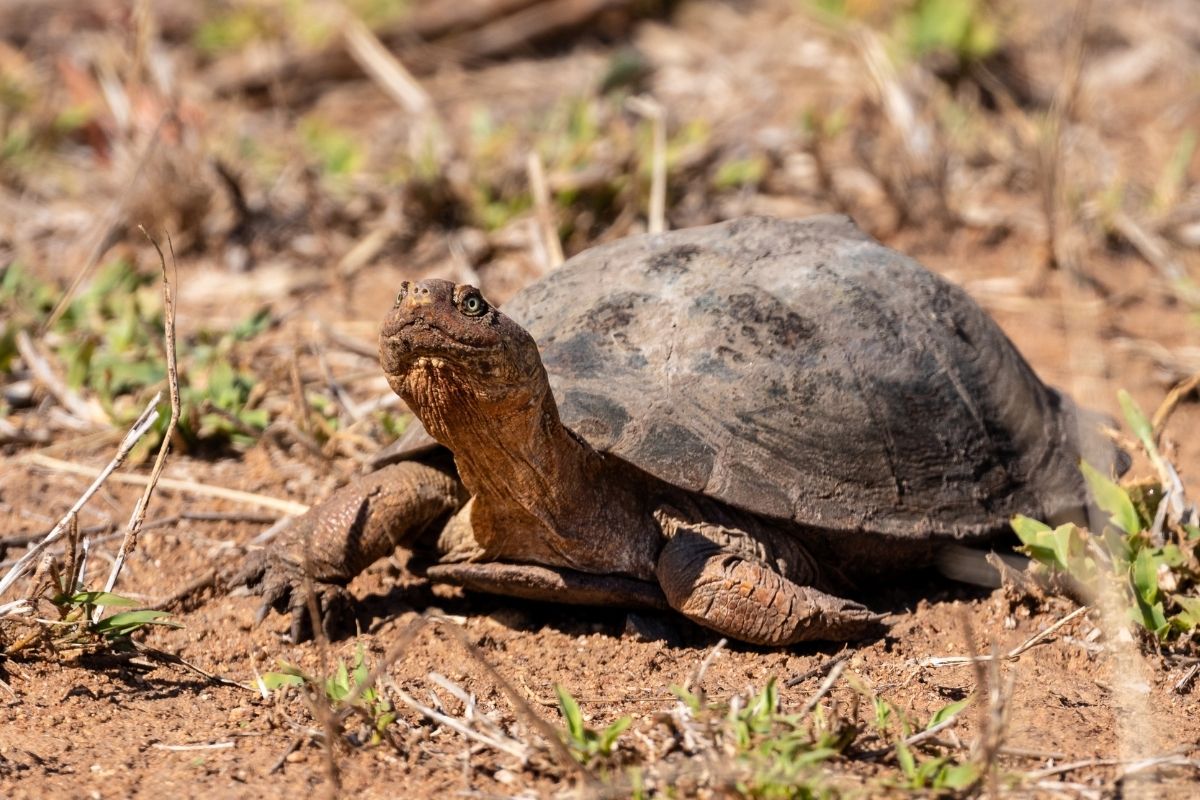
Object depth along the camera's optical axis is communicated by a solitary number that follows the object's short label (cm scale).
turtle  701
